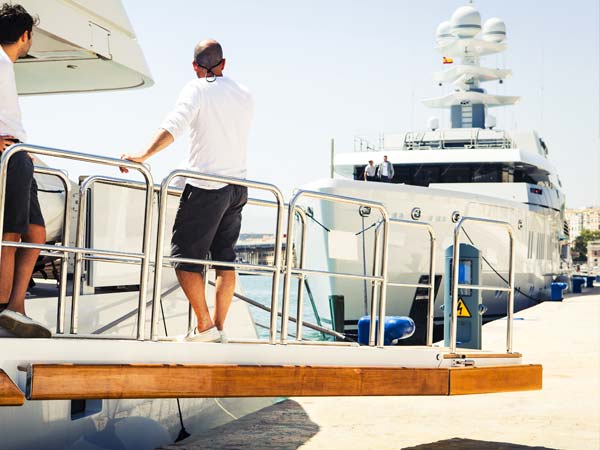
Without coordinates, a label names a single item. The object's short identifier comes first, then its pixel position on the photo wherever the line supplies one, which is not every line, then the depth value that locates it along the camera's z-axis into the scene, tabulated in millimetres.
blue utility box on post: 7117
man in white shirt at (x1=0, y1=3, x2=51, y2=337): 3736
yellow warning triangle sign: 7166
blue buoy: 6029
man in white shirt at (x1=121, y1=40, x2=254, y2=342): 4453
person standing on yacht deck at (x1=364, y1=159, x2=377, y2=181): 20844
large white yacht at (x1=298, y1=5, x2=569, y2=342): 17703
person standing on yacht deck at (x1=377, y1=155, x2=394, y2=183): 20750
